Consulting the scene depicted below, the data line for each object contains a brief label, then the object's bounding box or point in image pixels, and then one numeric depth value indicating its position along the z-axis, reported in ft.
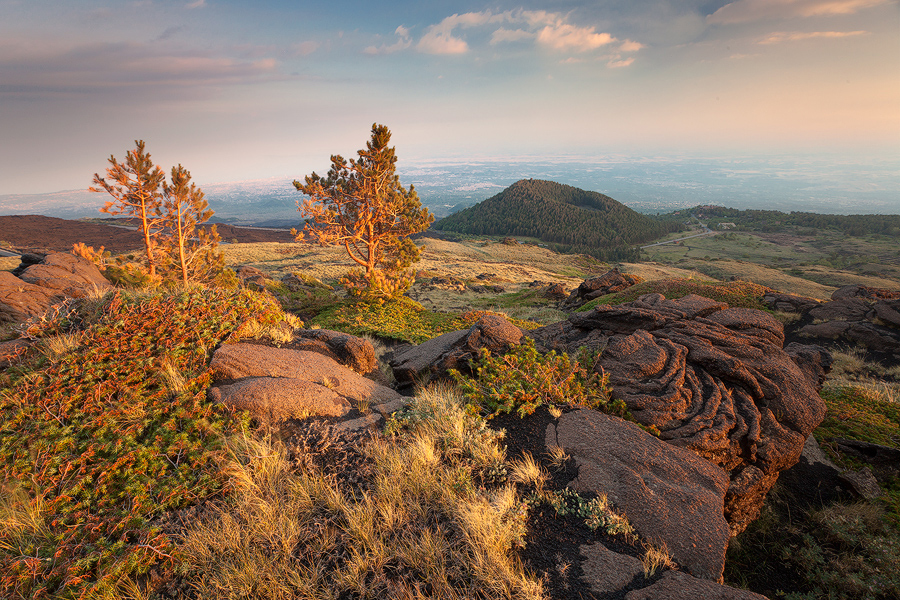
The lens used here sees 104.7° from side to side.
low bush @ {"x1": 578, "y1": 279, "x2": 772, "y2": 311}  55.21
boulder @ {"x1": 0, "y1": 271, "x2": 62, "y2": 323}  37.43
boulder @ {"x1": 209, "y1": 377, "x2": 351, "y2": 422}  16.83
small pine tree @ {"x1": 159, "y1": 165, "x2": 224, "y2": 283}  60.79
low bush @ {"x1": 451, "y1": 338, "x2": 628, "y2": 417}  18.35
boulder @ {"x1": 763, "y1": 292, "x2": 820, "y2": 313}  55.42
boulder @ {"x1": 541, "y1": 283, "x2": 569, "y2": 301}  100.93
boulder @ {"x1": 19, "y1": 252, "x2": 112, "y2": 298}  46.70
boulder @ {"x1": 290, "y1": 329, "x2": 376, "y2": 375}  26.00
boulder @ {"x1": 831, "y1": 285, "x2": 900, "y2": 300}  57.31
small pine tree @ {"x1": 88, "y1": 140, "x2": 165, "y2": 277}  55.42
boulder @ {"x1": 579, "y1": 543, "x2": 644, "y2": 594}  10.13
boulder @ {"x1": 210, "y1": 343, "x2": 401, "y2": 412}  19.43
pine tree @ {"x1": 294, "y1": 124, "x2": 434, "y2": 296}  64.13
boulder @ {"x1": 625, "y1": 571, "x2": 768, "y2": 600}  9.62
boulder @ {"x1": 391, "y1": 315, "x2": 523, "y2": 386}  25.21
